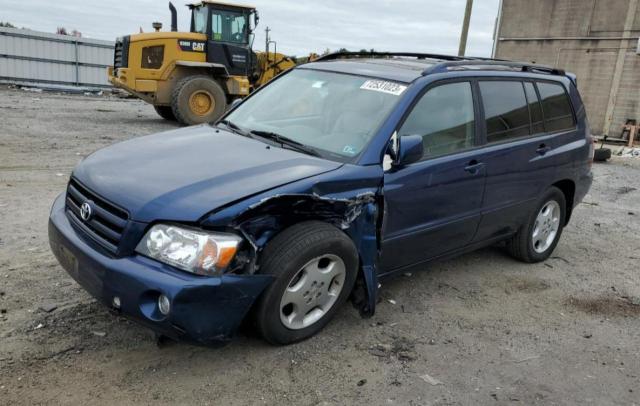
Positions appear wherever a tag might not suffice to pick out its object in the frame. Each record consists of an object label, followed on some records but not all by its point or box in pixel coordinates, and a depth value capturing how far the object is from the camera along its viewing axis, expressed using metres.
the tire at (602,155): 11.86
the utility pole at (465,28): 16.88
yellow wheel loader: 12.41
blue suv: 2.63
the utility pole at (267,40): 14.51
